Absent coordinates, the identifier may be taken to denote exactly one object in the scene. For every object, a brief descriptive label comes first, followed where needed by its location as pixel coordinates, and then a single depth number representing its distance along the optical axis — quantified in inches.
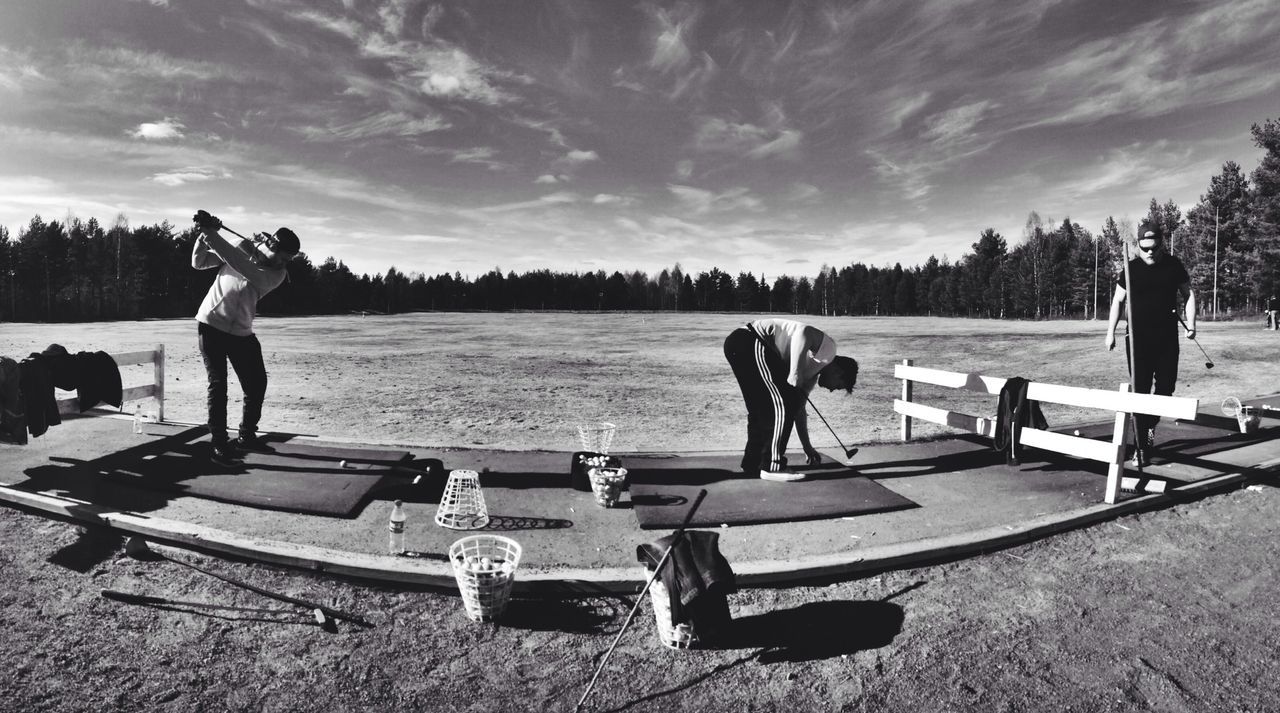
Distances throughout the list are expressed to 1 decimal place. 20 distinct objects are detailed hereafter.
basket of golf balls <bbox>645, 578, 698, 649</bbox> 128.3
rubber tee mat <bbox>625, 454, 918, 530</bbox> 197.8
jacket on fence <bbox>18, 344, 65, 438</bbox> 228.1
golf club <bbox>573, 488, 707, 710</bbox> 111.7
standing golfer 253.6
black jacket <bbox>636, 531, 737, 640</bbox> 125.6
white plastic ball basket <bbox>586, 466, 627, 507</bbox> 203.9
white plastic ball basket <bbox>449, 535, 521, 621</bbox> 133.3
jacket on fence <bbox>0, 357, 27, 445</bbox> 223.8
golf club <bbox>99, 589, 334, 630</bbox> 139.9
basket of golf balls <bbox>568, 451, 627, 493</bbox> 221.6
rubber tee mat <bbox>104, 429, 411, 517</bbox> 204.2
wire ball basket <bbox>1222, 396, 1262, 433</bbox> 303.1
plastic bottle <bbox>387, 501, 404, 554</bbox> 161.3
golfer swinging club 241.6
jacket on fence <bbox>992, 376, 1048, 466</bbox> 239.8
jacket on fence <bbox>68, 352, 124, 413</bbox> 248.7
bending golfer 225.5
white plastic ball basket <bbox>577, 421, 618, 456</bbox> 259.3
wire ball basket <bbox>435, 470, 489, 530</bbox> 186.5
